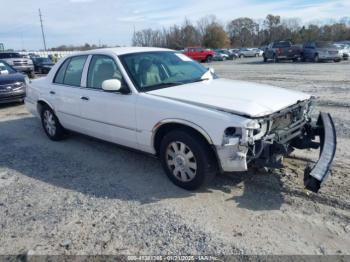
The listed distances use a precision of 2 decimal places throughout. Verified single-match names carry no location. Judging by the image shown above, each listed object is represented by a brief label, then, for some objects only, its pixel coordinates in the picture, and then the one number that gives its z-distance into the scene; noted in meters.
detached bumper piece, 3.27
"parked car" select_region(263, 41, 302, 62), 27.66
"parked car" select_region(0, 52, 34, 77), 21.03
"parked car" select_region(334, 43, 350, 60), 26.11
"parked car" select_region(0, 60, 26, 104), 10.12
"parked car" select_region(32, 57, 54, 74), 25.29
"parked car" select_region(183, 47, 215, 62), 37.25
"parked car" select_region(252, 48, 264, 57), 51.41
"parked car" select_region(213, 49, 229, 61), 40.66
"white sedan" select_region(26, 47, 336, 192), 3.50
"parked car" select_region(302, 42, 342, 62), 25.29
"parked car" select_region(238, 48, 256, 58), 51.03
